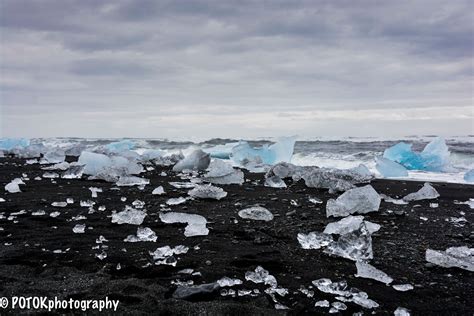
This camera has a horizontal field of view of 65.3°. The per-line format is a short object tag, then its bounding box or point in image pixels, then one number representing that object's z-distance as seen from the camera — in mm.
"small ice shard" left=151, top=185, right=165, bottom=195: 4118
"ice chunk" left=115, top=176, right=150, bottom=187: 4758
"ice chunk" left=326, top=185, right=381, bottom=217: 3154
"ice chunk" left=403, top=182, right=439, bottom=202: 4047
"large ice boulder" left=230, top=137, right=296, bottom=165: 9516
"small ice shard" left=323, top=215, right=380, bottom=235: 2467
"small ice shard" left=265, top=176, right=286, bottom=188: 4871
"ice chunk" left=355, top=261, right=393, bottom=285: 1787
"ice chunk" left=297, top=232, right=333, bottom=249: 2295
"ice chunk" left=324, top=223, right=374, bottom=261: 2086
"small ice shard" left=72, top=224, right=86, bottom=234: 2512
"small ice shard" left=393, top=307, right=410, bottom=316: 1458
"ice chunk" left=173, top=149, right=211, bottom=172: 6870
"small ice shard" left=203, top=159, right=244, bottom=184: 5094
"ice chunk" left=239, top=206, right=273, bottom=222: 2965
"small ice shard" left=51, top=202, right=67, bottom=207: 3333
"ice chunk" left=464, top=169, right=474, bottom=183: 6577
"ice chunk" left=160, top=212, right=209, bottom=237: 2533
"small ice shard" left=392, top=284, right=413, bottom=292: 1697
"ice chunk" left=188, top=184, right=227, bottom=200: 3809
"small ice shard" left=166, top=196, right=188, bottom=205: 3567
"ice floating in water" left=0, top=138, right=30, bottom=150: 15283
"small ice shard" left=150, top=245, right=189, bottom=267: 1965
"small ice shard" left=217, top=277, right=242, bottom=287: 1697
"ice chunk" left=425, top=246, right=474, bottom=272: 1973
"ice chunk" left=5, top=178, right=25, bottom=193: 4004
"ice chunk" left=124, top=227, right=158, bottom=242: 2365
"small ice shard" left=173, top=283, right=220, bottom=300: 1541
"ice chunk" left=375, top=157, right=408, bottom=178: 7133
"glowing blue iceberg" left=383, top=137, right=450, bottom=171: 8445
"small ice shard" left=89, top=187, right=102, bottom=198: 3921
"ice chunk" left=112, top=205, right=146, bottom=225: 2777
